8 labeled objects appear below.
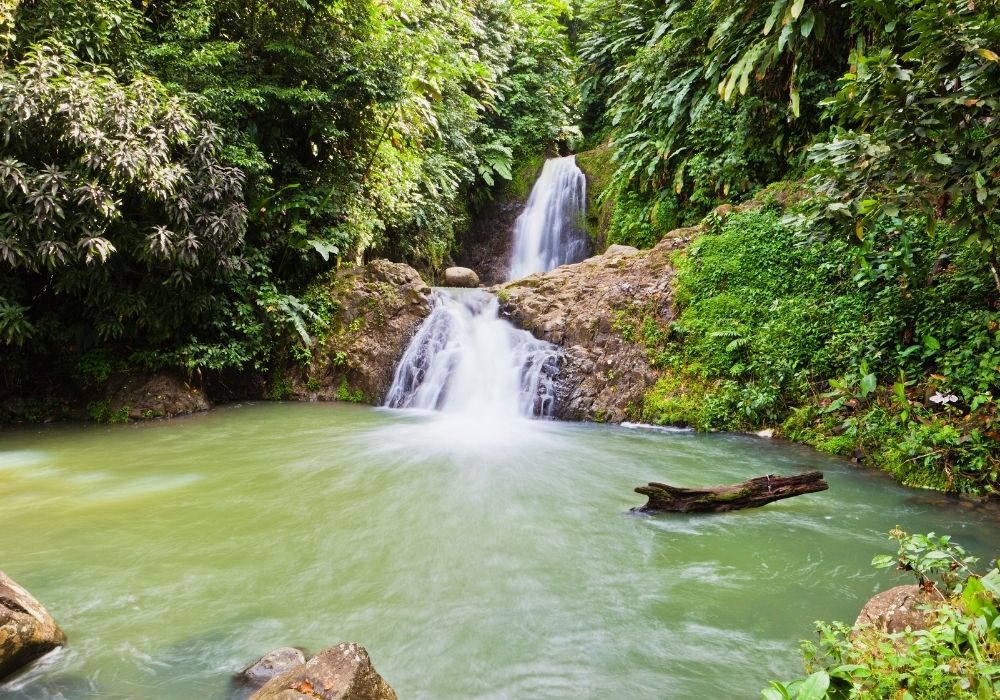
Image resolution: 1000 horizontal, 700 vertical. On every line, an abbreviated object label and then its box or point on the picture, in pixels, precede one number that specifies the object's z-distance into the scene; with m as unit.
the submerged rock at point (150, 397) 9.35
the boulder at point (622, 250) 10.98
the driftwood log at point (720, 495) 4.88
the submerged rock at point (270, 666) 2.78
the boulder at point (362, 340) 11.25
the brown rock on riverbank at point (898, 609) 2.54
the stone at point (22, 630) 2.81
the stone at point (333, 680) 2.22
